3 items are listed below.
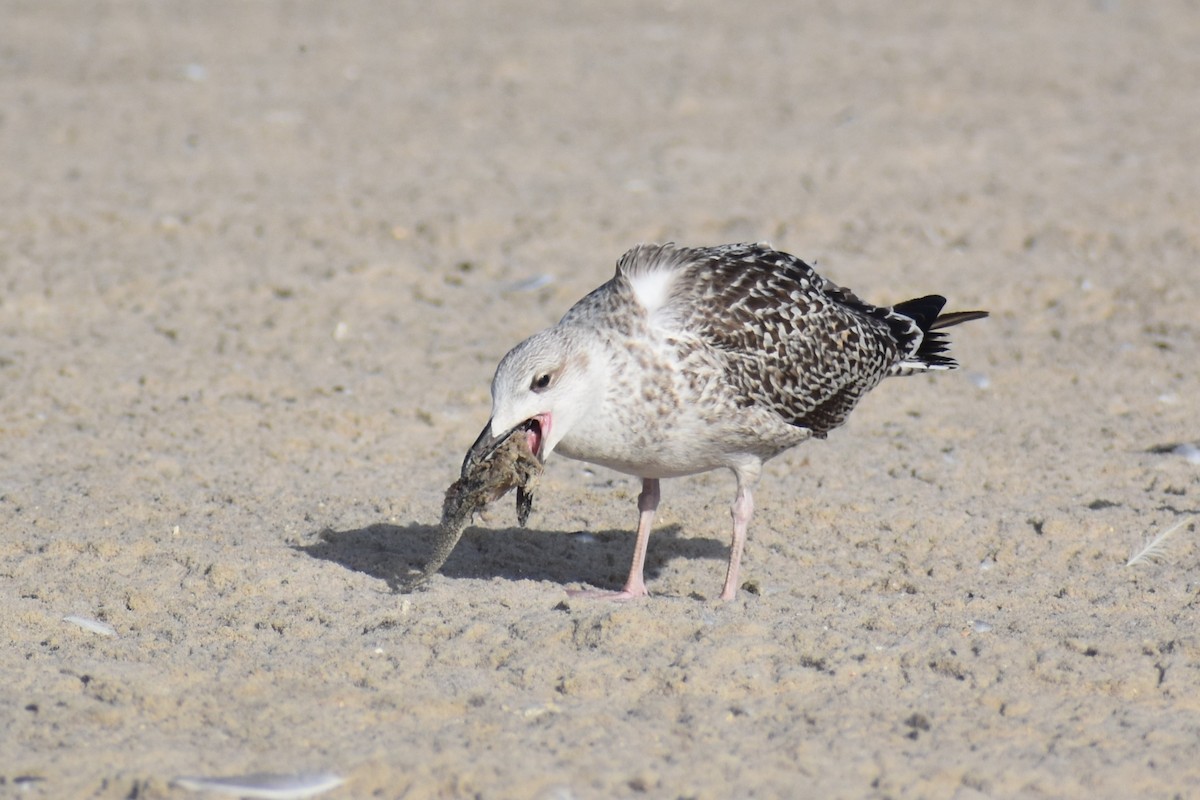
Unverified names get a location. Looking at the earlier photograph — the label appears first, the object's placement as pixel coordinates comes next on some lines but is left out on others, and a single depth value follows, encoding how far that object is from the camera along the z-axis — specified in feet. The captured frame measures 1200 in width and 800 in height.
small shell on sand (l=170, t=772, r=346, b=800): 27.02
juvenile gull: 35.06
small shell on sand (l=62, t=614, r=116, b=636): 34.45
